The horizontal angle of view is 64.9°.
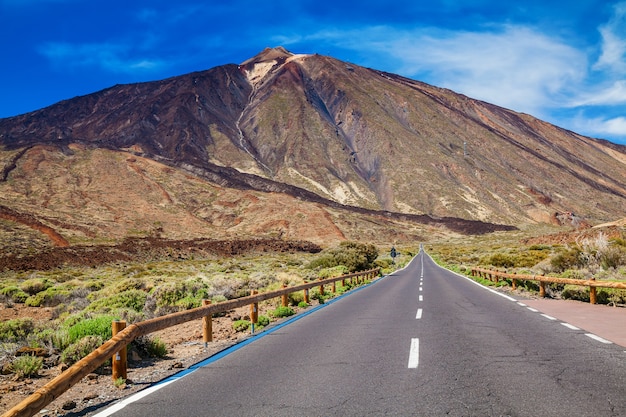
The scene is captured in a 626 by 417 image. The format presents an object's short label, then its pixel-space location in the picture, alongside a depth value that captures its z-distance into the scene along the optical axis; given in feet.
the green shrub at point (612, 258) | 75.46
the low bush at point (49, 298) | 76.54
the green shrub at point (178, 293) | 62.39
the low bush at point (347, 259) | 136.36
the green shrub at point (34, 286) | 91.50
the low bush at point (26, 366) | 26.16
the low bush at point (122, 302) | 56.85
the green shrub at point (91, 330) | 32.73
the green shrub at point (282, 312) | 48.19
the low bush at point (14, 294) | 82.53
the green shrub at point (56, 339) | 32.40
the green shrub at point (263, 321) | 42.41
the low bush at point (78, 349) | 28.96
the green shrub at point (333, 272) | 100.12
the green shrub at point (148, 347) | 30.14
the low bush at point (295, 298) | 59.93
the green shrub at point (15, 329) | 39.61
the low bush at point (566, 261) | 81.46
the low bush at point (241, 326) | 41.22
